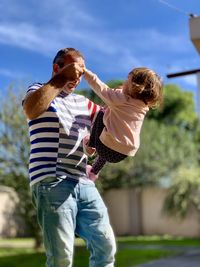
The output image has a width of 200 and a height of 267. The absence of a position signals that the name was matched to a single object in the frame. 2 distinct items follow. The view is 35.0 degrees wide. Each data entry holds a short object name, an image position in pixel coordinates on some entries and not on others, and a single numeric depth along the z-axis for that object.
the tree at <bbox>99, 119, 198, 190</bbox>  9.59
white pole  4.19
